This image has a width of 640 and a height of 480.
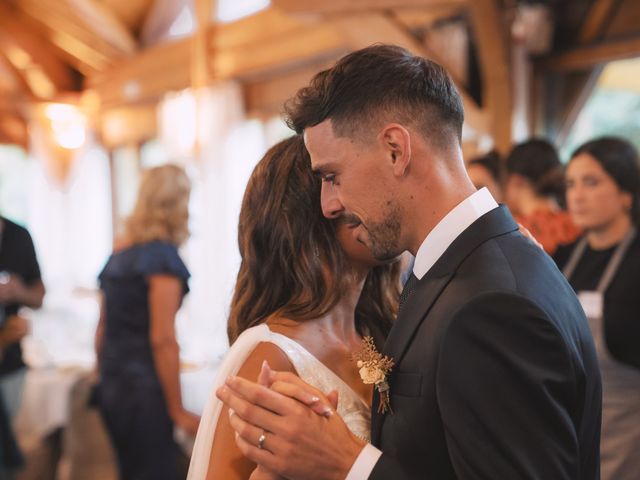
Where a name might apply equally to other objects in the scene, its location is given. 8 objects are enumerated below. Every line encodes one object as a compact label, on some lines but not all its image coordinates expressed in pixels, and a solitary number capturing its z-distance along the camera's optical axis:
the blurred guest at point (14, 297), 2.96
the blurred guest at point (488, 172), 3.29
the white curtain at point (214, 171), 6.19
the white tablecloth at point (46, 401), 4.19
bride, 1.40
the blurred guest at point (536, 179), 2.96
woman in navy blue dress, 2.74
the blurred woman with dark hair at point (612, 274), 2.26
